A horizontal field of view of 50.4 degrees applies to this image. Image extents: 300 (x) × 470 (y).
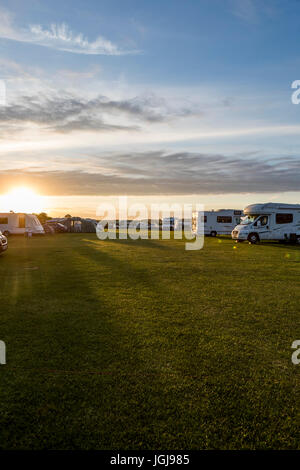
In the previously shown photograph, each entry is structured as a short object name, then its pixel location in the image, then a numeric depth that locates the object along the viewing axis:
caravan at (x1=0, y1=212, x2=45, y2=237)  30.45
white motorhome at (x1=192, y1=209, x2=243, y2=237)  34.94
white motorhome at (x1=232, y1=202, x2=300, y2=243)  25.66
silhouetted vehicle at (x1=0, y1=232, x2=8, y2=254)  15.19
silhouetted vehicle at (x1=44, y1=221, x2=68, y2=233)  41.50
